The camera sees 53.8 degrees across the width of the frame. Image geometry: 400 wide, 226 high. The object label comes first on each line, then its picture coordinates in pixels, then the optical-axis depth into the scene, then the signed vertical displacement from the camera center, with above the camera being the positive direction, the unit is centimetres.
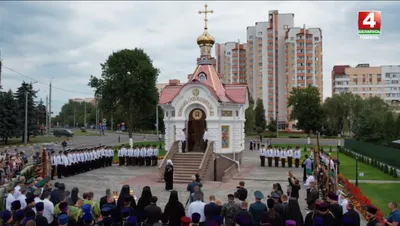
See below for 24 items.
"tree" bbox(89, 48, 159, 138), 4334 +477
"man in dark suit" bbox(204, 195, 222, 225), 952 -204
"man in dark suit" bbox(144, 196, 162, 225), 938 -209
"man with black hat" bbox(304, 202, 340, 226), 873 -198
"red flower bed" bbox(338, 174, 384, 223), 1364 -264
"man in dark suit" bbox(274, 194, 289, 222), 972 -204
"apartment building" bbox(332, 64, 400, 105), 9794 +1163
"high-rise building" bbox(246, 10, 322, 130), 8806 +1537
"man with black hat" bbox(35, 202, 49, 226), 847 -196
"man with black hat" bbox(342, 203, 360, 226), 812 -193
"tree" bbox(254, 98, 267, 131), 8000 +200
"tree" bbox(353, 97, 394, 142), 3734 -5
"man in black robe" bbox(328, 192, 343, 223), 938 -195
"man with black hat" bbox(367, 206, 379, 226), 849 -184
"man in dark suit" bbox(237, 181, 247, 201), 973 -167
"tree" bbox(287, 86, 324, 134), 5659 +231
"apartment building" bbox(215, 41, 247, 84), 10331 +1719
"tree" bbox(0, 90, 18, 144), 4444 +109
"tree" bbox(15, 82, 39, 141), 4794 +202
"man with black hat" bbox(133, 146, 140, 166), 2844 -212
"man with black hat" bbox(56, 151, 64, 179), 2253 -225
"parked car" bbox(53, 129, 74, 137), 6544 -120
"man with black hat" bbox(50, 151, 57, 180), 2224 -222
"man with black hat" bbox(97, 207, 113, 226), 782 -189
